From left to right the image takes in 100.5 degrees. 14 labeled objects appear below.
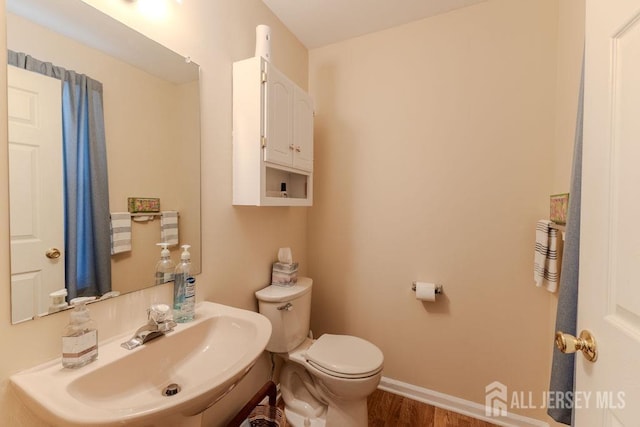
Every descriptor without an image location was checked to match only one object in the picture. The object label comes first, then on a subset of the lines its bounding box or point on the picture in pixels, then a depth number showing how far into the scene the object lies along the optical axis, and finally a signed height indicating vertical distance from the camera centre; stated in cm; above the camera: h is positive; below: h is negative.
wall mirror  69 +23
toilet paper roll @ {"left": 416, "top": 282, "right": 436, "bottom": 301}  167 -53
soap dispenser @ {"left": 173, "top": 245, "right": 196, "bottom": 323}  102 -35
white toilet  134 -83
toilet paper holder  169 -52
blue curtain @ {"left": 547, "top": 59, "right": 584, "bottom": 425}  82 -25
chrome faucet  85 -42
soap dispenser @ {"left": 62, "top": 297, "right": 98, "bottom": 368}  71 -37
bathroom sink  57 -47
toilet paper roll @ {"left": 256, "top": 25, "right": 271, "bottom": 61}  137 +85
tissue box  161 -42
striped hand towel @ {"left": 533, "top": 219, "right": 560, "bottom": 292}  127 -23
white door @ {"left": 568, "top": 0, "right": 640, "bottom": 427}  49 -1
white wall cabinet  128 +39
